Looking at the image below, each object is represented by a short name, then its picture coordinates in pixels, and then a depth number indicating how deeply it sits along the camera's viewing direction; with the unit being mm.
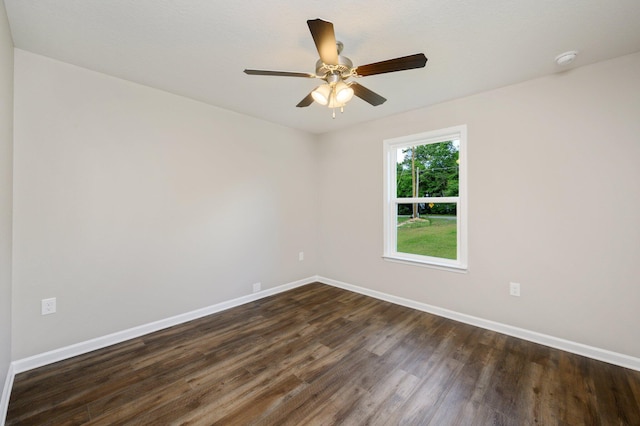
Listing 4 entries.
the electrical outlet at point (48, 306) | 2092
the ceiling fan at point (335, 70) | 1446
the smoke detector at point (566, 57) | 2006
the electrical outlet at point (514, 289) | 2533
